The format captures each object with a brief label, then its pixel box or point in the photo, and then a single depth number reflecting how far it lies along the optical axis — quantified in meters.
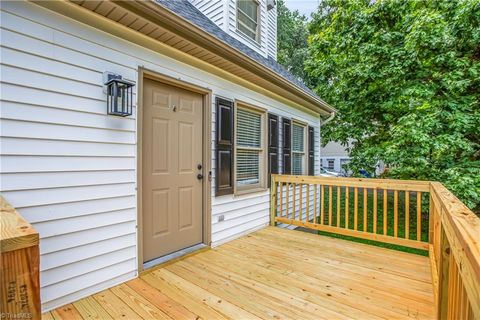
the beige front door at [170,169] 2.70
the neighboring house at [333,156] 19.64
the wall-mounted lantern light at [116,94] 2.22
